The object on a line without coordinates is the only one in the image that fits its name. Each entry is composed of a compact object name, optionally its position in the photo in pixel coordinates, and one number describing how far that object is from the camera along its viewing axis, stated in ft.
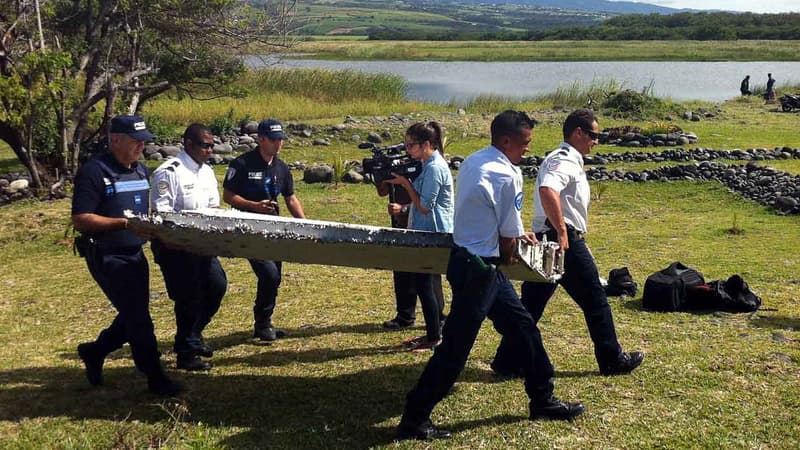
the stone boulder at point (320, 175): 55.67
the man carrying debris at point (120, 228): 16.51
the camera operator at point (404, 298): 22.48
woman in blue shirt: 20.51
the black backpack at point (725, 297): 24.82
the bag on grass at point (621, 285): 27.20
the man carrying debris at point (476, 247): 14.69
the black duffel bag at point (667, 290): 25.05
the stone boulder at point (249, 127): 75.92
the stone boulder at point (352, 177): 55.47
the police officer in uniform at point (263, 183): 21.23
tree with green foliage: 47.03
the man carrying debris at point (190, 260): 18.52
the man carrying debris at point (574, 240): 17.83
